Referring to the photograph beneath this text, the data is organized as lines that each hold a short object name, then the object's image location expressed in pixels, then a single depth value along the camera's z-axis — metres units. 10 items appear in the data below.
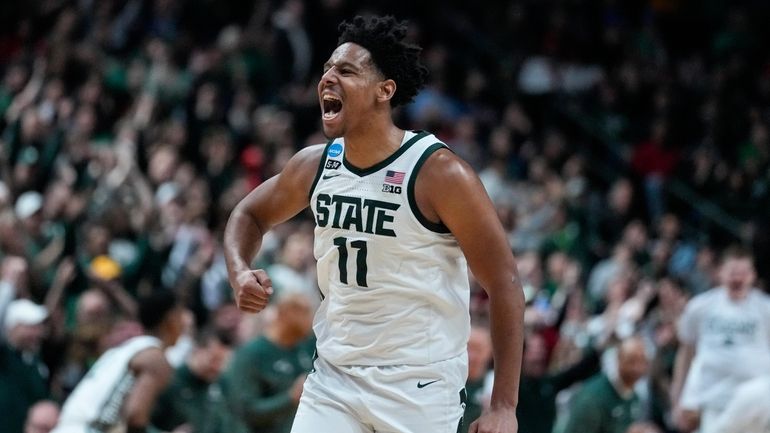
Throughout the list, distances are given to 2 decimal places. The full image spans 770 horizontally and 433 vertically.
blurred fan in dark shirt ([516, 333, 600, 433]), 16.12
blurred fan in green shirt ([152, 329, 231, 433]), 16.53
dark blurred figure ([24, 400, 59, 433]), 15.15
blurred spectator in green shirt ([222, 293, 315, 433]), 16.69
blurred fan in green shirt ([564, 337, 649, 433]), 16.22
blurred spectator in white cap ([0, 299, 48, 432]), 15.97
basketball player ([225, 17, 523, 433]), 9.31
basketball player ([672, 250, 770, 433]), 18.52
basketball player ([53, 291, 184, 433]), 13.08
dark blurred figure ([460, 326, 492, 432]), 15.73
